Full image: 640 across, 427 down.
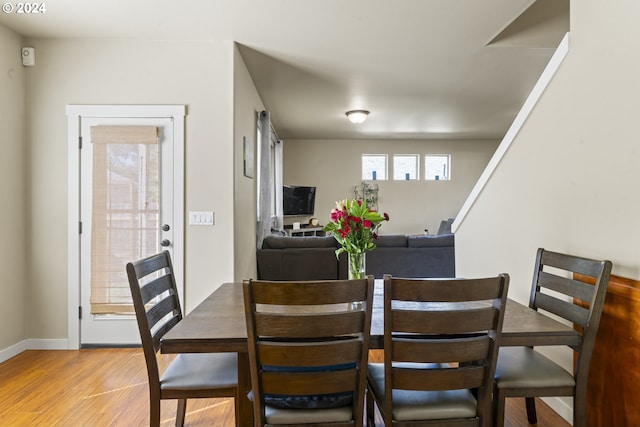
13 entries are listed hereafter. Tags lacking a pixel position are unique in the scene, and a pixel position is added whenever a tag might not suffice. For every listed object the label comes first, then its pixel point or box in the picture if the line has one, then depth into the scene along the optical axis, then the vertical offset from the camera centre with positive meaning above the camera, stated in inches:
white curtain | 177.5 +17.0
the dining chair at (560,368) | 56.2 -26.4
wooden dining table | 49.8 -17.3
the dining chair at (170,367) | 58.6 -27.5
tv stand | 264.7 -14.5
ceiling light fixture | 212.1 +57.5
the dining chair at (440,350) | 47.0 -18.7
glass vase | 72.0 -10.3
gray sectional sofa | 170.7 -22.3
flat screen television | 279.4 +10.1
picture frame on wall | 140.0 +22.7
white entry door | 121.3 -0.1
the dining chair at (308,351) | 45.8 -18.3
